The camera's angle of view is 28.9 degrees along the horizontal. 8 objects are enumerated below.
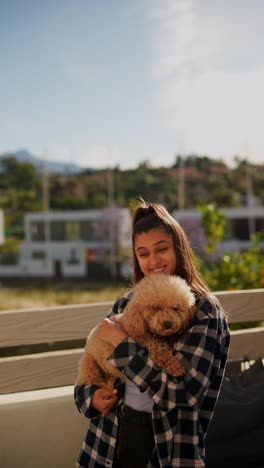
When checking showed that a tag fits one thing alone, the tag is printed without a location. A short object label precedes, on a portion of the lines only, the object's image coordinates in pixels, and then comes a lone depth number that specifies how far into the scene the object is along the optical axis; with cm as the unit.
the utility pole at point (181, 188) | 4884
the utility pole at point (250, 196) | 3928
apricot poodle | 165
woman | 163
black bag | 252
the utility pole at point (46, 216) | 4388
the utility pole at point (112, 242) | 4141
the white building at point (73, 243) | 4226
